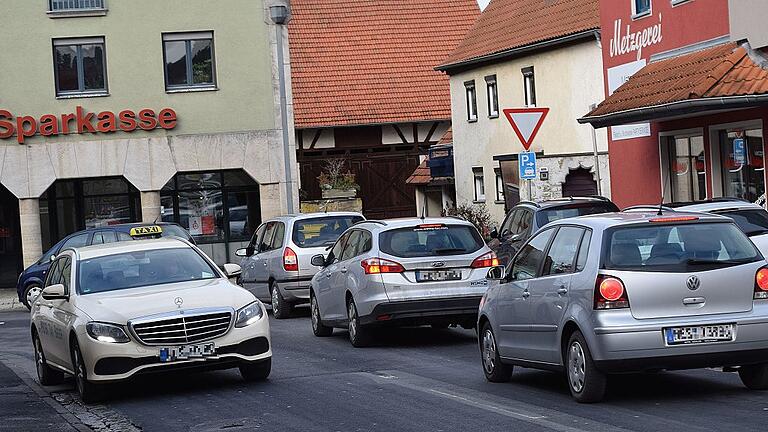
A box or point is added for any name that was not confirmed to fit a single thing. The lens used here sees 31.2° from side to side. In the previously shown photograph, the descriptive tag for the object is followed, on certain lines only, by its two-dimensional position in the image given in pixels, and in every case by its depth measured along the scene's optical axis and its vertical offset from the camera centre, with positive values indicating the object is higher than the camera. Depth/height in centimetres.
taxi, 1309 -111
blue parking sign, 2217 +21
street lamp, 3162 +264
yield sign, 2177 +90
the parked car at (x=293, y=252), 2306 -99
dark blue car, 2753 -67
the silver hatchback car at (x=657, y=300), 1078 -103
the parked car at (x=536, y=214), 2142 -58
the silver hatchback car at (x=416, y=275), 1698 -111
